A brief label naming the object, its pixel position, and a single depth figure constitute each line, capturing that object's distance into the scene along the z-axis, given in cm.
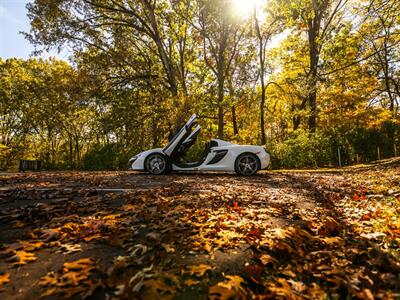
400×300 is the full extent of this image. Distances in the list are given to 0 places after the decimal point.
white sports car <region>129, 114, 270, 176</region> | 864
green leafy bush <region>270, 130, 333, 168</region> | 1366
